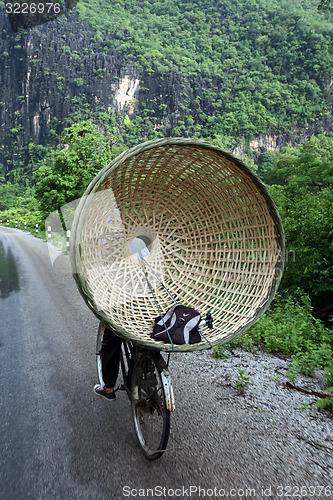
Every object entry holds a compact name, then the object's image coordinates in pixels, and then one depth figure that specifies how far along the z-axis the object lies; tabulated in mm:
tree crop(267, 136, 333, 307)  4586
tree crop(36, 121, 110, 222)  11461
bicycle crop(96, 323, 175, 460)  1864
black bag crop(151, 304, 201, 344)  1974
